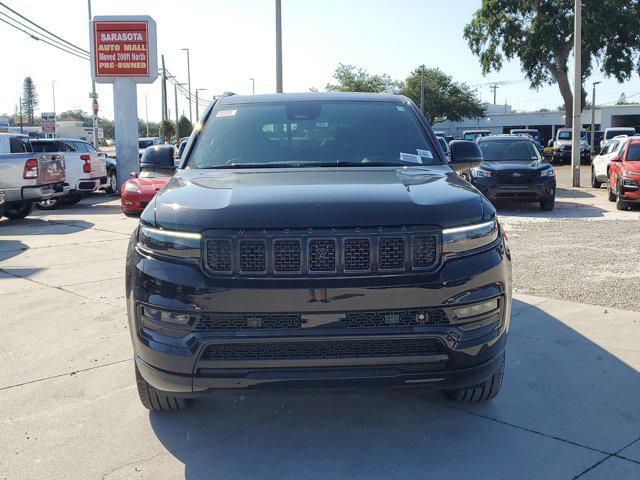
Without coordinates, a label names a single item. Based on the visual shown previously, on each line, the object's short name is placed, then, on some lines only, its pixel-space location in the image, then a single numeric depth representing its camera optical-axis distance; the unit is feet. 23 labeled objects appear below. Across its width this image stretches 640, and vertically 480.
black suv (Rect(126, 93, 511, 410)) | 9.89
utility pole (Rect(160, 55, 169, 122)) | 185.81
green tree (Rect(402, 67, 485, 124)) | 230.07
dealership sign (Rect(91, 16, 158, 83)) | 71.15
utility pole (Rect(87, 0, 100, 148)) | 106.01
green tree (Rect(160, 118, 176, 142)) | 187.21
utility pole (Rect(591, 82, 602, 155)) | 114.89
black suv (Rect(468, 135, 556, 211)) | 48.29
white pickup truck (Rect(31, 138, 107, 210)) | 60.39
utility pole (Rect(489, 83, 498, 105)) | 390.95
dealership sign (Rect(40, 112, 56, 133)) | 193.04
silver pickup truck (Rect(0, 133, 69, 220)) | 45.52
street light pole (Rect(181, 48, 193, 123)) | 209.97
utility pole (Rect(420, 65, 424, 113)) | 196.47
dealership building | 217.87
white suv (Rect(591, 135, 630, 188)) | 59.47
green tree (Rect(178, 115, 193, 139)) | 221.66
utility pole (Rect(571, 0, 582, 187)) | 65.62
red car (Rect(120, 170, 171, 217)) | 46.60
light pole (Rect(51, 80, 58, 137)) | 191.55
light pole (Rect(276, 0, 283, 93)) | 68.44
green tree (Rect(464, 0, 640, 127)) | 131.34
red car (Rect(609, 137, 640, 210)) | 45.32
